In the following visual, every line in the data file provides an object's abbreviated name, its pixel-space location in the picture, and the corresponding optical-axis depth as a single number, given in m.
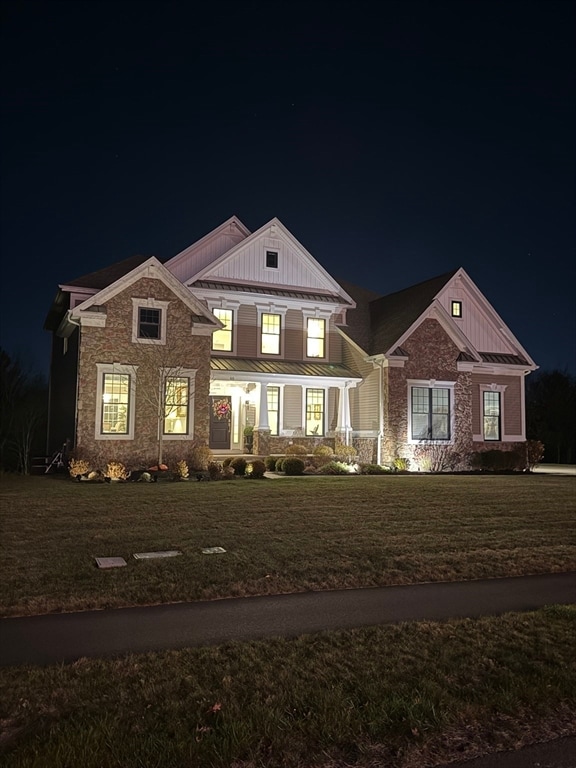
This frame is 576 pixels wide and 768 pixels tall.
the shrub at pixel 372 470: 22.91
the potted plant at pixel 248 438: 25.27
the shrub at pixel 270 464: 22.44
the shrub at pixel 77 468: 19.78
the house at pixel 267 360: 21.91
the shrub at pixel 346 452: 25.00
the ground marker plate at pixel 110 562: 8.70
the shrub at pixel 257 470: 20.12
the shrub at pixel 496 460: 25.89
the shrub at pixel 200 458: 22.00
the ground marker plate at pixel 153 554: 9.20
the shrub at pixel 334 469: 22.25
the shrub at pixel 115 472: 19.48
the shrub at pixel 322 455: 23.33
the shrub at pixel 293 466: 21.31
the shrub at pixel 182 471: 20.30
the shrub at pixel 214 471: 20.07
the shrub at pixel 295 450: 24.00
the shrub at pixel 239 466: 20.95
